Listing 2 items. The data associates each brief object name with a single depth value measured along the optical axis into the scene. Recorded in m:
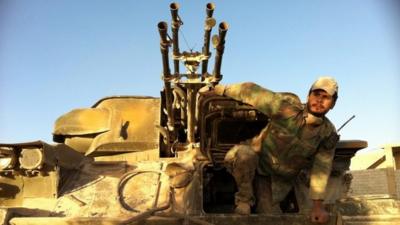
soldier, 4.43
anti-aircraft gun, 4.58
